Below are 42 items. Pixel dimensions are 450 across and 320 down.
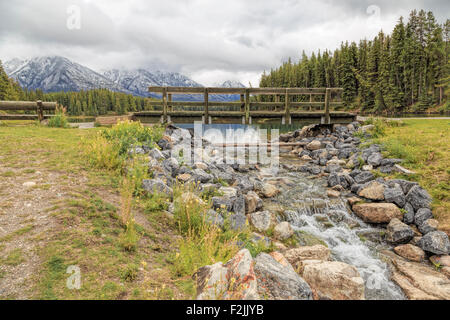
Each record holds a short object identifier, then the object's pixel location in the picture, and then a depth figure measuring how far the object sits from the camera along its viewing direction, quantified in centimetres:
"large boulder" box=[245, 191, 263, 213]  798
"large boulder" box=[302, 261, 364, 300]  403
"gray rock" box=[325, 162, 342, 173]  1254
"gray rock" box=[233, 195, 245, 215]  704
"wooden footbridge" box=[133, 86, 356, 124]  1459
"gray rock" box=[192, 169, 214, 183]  816
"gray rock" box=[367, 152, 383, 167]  1123
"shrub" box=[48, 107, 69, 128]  1356
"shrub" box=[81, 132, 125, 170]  652
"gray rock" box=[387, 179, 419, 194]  830
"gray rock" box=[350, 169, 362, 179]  1100
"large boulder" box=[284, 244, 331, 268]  519
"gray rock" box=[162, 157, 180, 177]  803
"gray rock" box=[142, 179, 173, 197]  577
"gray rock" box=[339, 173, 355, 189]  1040
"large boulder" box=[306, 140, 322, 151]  1814
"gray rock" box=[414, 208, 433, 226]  704
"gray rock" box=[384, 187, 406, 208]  786
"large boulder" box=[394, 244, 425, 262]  585
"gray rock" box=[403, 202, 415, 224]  727
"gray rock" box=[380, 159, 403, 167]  1040
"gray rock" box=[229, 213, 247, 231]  558
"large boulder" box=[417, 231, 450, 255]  584
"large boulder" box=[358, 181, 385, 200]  862
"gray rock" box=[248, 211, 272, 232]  676
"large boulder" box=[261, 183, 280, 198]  958
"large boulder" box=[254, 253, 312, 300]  304
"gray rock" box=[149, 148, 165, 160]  852
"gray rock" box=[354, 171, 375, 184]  1019
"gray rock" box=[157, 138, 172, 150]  1073
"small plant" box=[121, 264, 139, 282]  288
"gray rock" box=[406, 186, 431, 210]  748
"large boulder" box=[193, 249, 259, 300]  250
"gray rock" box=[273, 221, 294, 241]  654
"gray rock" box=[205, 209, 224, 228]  510
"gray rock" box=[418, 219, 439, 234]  662
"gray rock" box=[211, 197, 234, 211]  657
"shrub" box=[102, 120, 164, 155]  805
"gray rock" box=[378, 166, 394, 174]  1018
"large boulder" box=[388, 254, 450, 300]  460
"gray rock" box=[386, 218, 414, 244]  650
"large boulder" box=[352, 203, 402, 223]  745
